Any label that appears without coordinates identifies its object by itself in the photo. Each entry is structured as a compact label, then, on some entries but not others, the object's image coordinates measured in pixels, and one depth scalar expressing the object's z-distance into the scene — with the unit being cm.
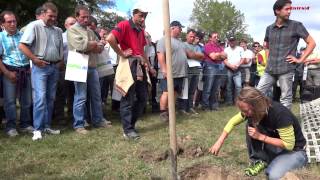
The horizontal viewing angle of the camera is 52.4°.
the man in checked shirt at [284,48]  450
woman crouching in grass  311
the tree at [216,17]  4093
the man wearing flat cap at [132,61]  463
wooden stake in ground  305
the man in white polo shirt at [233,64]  820
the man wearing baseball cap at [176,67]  615
